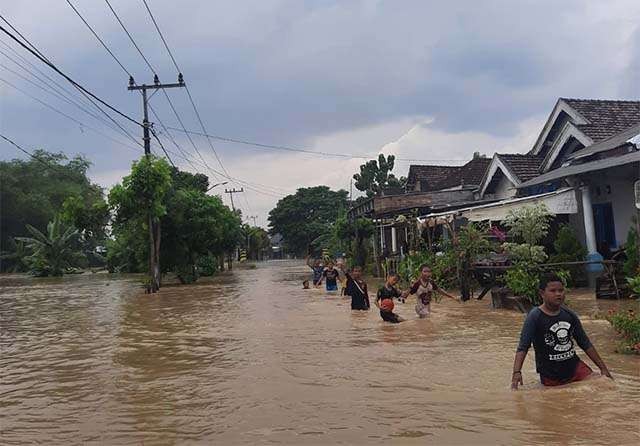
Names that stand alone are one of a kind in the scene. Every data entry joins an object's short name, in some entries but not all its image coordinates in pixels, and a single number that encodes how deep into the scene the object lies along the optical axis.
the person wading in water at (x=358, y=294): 15.59
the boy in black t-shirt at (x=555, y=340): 5.97
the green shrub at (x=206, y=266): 39.56
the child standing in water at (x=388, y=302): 13.05
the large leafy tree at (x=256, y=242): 89.30
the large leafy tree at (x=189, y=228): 30.11
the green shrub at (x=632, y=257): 13.70
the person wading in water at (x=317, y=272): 26.77
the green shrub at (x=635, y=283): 8.34
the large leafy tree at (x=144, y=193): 23.98
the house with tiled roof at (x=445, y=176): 36.81
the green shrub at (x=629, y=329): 8.30
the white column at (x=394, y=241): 33.24
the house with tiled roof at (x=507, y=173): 24.03
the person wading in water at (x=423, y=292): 13.51
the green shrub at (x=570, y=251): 17.23
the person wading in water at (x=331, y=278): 23.11
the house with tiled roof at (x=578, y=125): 21.28
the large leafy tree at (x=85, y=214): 25.30
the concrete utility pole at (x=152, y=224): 25.38
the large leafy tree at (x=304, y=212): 84.44
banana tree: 48.75
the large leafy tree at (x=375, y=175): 59.38
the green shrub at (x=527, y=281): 13.21
